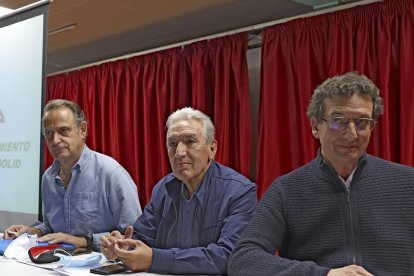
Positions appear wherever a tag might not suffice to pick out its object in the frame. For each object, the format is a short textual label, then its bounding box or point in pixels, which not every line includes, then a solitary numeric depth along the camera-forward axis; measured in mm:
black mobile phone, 1471
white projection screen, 2336
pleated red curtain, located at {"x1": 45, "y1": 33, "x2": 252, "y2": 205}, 3654
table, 1490
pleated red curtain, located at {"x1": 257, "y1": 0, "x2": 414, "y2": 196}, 2775
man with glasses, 1368
